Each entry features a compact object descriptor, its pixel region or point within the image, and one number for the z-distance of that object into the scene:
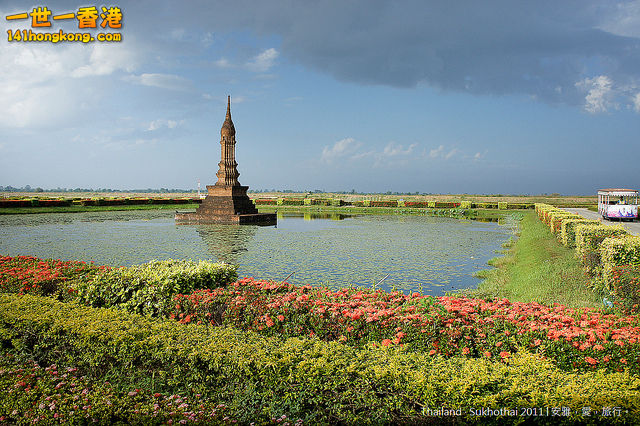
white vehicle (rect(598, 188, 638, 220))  21.86
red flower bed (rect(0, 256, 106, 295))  6.24
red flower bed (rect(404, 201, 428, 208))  42.47
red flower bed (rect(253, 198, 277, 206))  46.11
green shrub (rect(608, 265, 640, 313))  6.04
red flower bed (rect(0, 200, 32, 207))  30.67
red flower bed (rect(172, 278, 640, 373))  3.67
